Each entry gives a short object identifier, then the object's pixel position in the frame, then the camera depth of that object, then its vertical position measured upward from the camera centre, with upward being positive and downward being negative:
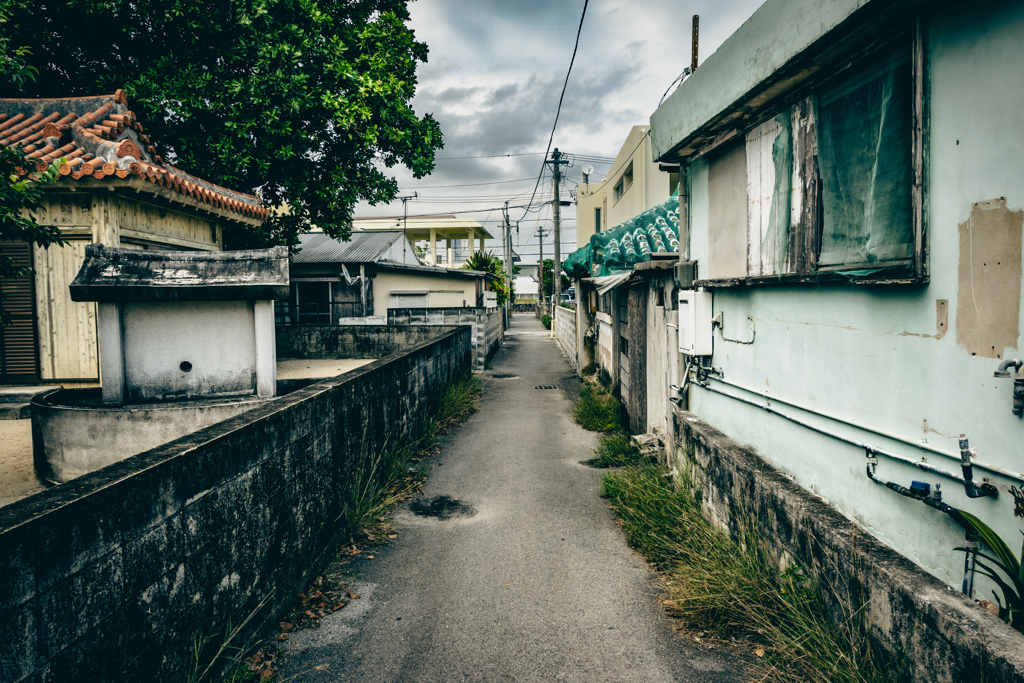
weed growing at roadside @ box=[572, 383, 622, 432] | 8.34 -1.64
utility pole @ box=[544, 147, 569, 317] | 25.67 +6.76
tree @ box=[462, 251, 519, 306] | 32.31 +3.06
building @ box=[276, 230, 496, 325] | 19.22 +1.23
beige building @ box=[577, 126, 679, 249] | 16.16 +4.52
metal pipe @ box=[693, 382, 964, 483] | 2.32 -0.73
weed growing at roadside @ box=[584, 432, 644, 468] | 6.47 -1.76
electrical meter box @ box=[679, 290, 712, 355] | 4.98 -0.10
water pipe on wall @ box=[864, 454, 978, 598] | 2.19 -0.86
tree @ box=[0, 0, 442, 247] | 9.02 +4.31
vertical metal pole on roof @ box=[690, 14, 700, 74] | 6.31 +3.38
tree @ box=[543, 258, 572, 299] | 56.86 +4.09
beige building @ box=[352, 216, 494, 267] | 38.41 +6.38
